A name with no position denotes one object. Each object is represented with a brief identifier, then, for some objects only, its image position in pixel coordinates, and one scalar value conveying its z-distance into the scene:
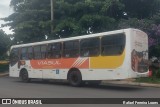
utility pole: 26.46
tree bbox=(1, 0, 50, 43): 27.30
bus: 15.55
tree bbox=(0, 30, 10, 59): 41.12
